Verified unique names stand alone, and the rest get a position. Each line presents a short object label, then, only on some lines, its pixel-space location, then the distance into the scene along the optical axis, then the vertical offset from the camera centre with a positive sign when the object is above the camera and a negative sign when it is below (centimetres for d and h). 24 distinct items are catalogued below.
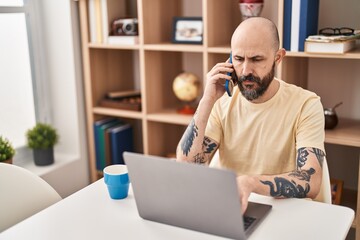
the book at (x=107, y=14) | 286 +0
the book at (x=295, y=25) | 225 -7
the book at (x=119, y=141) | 303 -80
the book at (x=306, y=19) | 223 -5
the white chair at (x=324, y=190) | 173 -65
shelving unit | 251 -31
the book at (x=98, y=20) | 286 -3
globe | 274 -42
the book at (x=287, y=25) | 227 -7
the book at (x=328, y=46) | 215 -17
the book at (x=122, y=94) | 303 -50
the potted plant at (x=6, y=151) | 247 -69
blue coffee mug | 152 -53
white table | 129 -59
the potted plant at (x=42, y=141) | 280 -72
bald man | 174 -40
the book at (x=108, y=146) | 302 -82
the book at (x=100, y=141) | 303 -79
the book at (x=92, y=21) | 287 -4
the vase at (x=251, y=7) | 243 +1
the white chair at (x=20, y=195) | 161 -61
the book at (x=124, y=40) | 277 -15
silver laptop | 115 -47
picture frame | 267 -10
